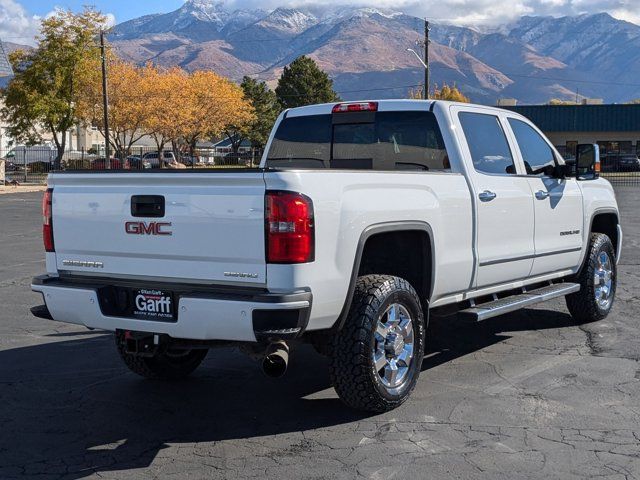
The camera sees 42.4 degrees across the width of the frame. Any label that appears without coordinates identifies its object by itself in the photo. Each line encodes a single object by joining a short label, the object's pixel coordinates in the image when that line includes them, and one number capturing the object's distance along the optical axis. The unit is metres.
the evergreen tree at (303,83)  92.44
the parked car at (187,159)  73.43
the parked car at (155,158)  68.56
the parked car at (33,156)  62.31
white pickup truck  4.72
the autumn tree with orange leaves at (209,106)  62.38
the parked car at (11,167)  61.51
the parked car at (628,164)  55.97
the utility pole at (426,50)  41.09
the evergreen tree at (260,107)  91.38
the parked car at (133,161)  61.07
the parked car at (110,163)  54.12
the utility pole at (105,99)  45.69
